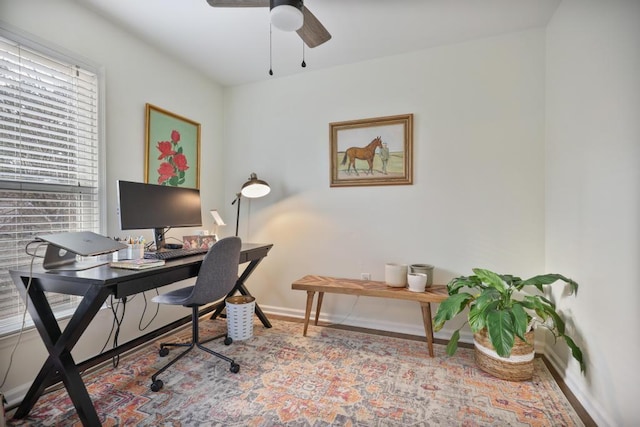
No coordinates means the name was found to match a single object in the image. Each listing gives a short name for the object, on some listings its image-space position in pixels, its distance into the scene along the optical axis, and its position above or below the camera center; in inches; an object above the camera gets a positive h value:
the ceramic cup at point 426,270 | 97.7 -19.7
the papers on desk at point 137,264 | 64.5 -11.9
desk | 56.6 -19.2
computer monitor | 78.5 +0.9
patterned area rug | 61.5 -42.9
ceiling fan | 59.3 +41.8
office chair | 75.7 -20.3
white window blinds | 67.7 +14.0
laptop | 60.3 -8.1
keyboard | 77.3 -11.8
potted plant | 67.4 -26.2
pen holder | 75.9 -11.0
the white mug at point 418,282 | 91.6 -22.2
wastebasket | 97.9 -36.3
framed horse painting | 106.6 +21.8
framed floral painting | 100.6 +22.2
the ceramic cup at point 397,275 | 97.0 -21.1
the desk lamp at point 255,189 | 113.8 +8.2
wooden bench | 88.8 -25.6
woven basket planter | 74.4 -38.4
